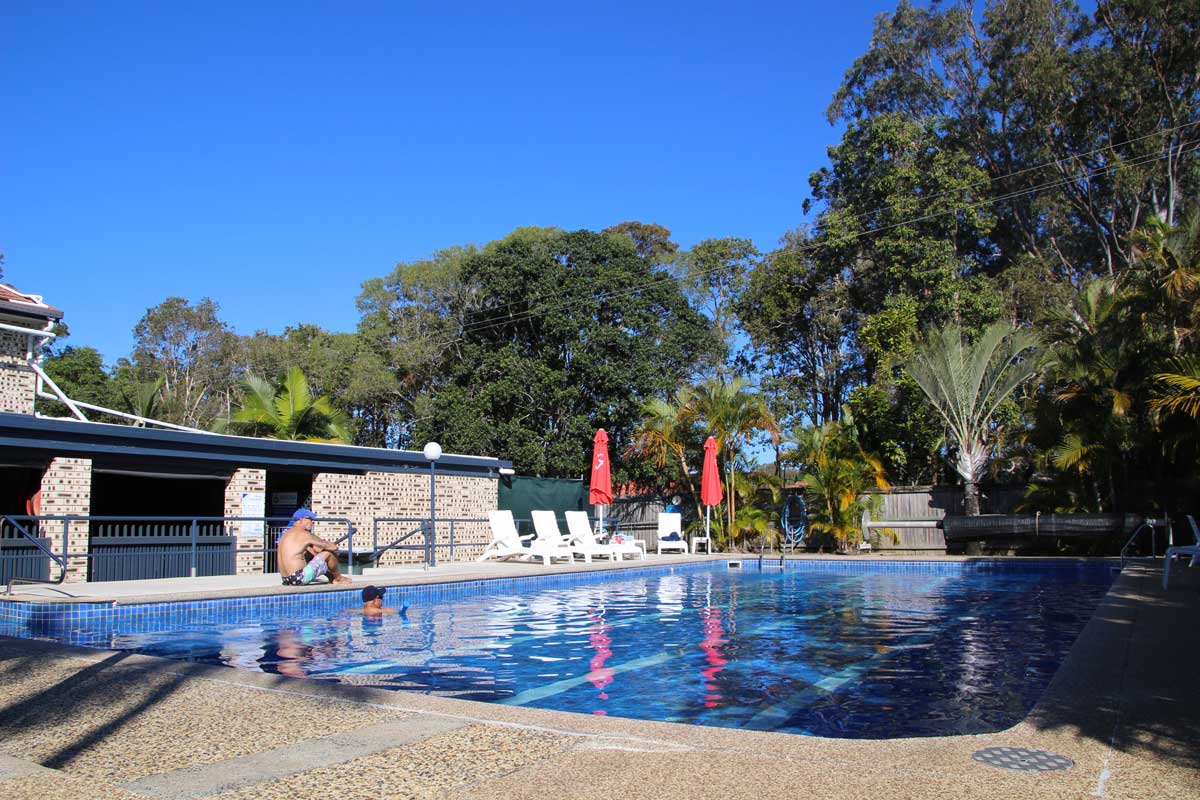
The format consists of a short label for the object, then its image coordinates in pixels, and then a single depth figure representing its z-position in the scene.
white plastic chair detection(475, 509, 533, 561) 17.11
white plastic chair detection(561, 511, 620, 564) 16.91
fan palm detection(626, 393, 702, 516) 21.78
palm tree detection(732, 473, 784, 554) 21.03
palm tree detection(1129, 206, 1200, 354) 13.31
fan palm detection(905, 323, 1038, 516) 18.70
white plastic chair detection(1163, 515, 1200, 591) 9.89
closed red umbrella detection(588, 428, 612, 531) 18.66
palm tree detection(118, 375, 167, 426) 23.23
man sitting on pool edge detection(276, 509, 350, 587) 11.41
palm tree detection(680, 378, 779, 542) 21.25
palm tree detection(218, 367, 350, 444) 21.05
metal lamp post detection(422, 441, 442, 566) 14.97
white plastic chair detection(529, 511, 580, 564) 16.48
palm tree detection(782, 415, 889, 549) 19.75
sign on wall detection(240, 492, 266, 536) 15.06
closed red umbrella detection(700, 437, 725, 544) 19.62
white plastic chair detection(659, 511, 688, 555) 20.70
